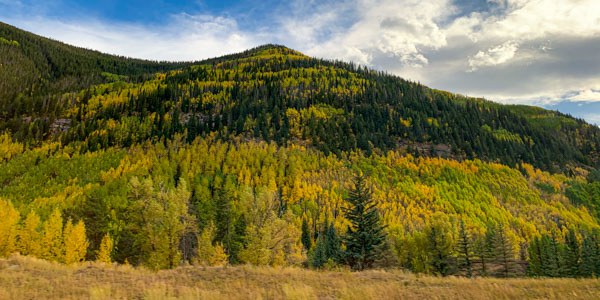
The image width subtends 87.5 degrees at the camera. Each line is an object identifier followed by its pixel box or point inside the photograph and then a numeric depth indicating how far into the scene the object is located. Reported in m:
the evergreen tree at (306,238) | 100.94
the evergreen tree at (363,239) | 39.78
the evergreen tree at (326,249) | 69.94
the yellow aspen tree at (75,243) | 49.06
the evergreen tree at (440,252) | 58.69
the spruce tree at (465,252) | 60.19
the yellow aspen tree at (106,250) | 49.45
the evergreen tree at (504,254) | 66.19
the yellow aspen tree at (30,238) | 50.31
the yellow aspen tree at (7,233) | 47.48
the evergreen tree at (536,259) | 75.88
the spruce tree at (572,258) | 64.69
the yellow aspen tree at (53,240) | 50.00
